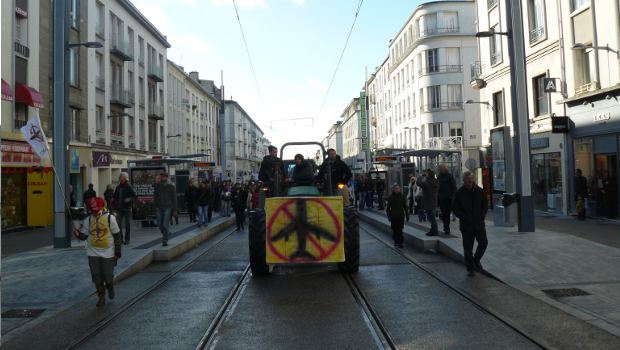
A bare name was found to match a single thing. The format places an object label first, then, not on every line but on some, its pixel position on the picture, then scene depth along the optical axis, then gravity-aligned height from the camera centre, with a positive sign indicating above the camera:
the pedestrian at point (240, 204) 18.70 -0.37
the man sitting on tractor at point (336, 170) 10.24 +0.40
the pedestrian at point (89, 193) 17.30 +0.19
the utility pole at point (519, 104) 13.72 +2.07
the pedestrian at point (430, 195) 13.18 -0.21
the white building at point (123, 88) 30.02 +7.21
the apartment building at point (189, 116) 49.31 +8.54
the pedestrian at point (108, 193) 16.29 +0.15
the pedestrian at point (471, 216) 9.18 -0.52
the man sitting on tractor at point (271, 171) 10.44 +0.42
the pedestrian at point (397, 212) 12.67 -0.57
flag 9.83 +1.20
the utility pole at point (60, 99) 13.16 +2.49
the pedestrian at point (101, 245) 7.63 -0.67
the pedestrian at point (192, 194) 19.02 +0.05
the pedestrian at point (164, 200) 12.70 -0.09
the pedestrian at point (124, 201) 13.66 -0.08
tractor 8.87 -0.64
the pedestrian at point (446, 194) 13.73 -0.19
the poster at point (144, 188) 19.36 +0.32
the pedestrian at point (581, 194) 17.84 -0.41
